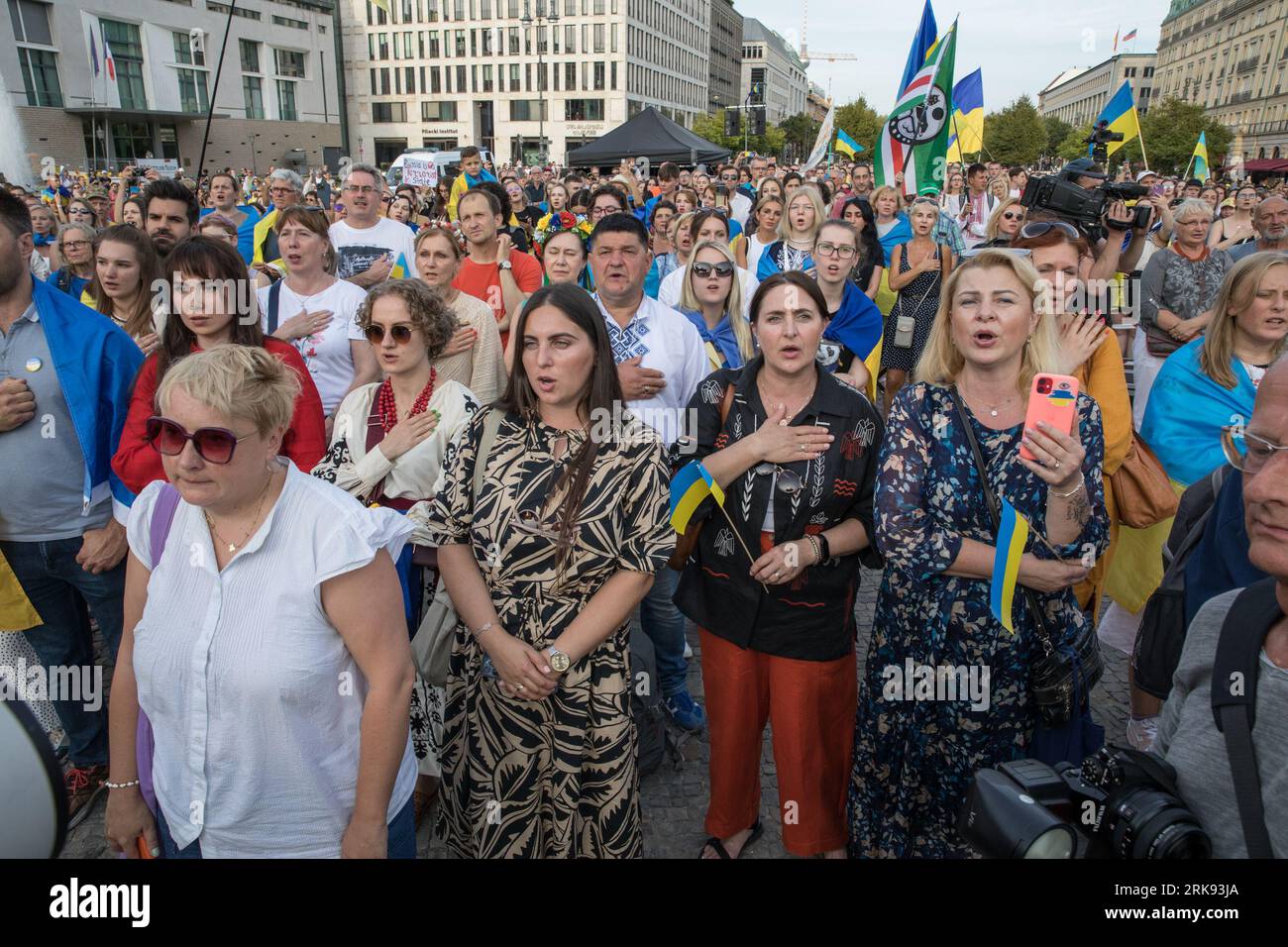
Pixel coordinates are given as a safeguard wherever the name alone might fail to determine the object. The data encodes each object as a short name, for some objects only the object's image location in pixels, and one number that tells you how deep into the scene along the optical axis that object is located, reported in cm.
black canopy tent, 2089
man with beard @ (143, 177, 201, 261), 486
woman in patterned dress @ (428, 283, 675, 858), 234
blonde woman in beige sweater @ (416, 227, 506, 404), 366
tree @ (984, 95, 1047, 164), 4956
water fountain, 2819
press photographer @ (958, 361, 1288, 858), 134
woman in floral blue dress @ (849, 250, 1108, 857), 234
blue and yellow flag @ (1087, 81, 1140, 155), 1032
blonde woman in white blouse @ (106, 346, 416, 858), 176
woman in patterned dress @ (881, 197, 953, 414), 682
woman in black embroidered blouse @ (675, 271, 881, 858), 269
